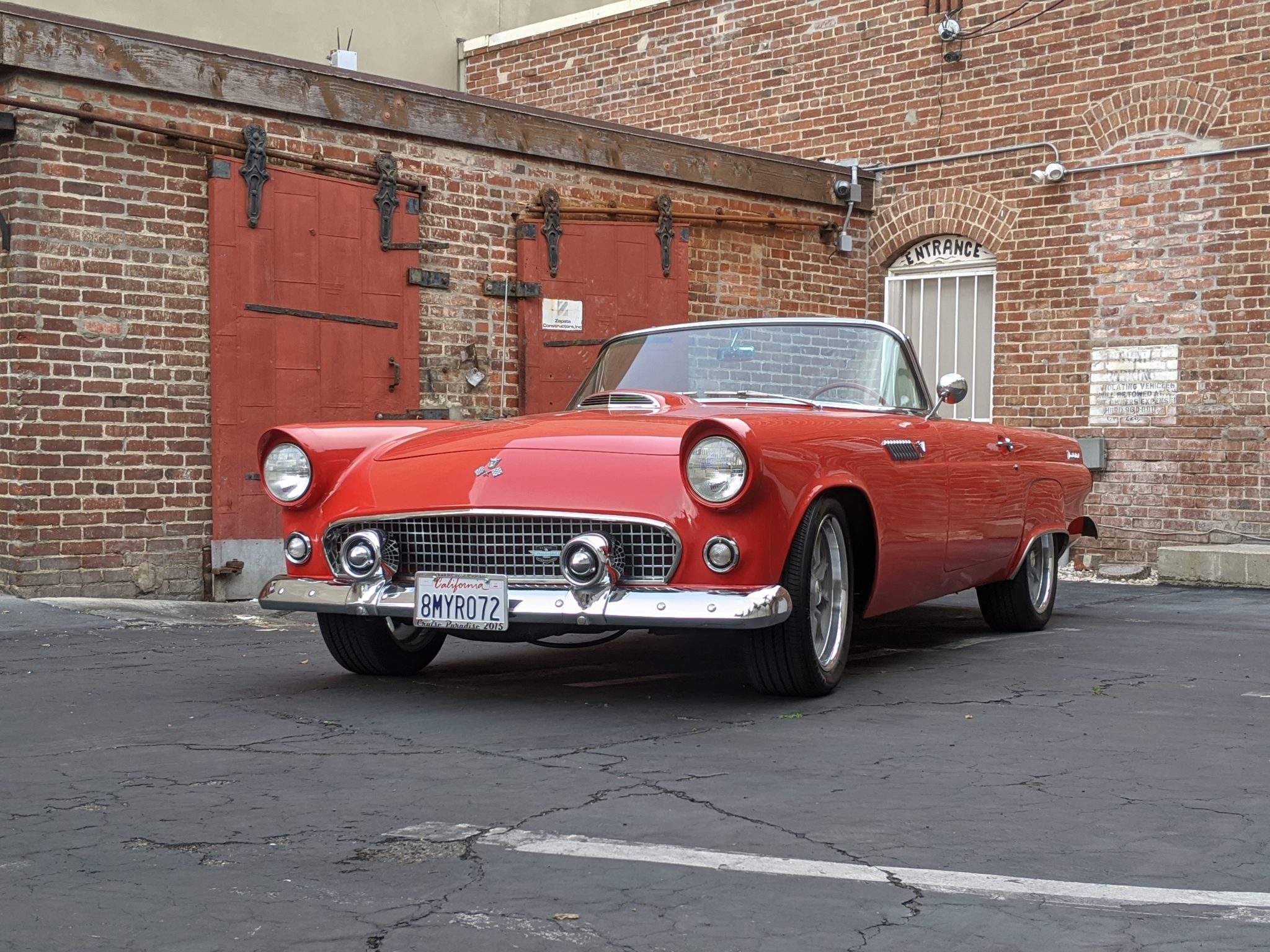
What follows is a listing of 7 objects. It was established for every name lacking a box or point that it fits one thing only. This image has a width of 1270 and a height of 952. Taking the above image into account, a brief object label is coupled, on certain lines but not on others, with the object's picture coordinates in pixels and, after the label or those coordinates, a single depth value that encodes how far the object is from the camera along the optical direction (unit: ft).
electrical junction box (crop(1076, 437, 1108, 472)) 41.86
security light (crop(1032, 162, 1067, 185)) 43.11
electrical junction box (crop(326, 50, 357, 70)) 42.01
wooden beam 28.40
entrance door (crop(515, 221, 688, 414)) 37.37
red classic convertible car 15.98
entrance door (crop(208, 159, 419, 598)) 30.96
